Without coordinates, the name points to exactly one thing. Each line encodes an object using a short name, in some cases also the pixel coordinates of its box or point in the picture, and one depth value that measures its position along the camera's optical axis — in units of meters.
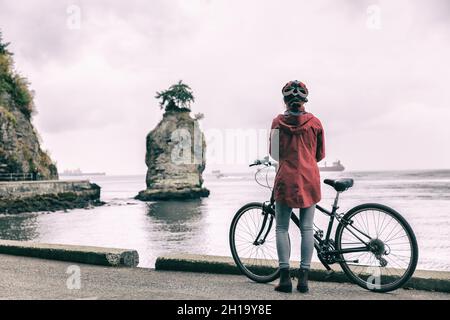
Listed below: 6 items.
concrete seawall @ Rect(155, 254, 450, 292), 4.54
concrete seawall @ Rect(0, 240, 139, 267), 6.12
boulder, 72.25
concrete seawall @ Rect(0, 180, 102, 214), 44.25
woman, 4.44
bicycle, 4.36
